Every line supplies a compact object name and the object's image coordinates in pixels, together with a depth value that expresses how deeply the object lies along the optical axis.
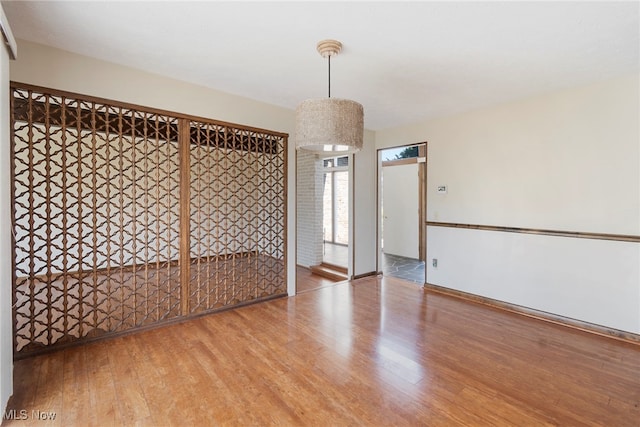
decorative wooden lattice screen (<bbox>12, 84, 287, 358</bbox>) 2.49
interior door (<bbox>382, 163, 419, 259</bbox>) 6.46
